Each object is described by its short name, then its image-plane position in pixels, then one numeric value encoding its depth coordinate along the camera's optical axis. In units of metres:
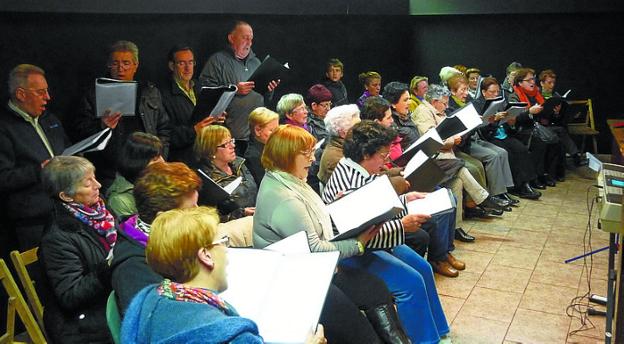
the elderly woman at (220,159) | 3.49
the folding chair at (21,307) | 2.50
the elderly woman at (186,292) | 1.49
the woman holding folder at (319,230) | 2.61
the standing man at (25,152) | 2.98
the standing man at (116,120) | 3.48
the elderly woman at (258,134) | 3.99
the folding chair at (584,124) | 7.68
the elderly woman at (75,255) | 2.31
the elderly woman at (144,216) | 2.02
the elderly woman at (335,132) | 3.70
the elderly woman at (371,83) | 6.18
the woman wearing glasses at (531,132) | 6.70
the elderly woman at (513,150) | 6.33
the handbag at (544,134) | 6.86
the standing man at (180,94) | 4.07
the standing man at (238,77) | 4.43
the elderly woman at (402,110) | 4.97
